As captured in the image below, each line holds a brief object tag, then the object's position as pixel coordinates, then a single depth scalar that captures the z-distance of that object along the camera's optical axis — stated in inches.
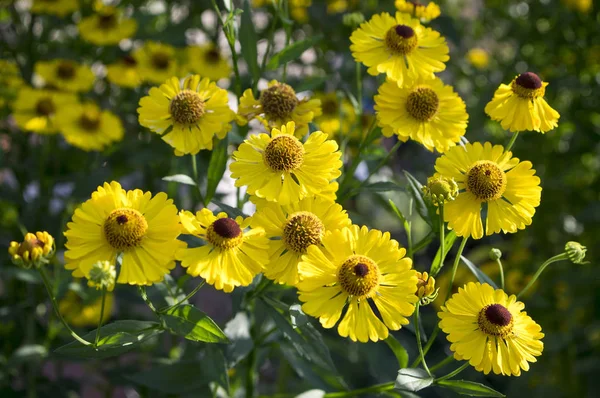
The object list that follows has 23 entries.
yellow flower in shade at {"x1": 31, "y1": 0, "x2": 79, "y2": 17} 43.0
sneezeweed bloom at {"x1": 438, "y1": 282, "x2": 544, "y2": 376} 29.6
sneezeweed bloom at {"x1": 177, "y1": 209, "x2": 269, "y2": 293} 29.3
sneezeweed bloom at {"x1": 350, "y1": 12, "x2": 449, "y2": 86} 32.7
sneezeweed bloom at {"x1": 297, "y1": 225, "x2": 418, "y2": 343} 29.3
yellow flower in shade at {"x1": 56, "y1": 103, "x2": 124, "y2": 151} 40.5
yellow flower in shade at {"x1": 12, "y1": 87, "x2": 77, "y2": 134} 41.3
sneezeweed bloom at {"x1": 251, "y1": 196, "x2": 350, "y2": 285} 29.8
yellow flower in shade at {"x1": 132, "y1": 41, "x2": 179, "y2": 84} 42.0
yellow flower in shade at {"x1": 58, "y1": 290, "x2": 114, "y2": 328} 41.4
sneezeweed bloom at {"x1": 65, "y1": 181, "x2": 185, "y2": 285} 29.3
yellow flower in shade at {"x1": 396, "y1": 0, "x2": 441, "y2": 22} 34.6
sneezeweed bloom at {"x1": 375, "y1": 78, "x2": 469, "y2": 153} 32.0
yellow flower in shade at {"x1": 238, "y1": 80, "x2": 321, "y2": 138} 32.2
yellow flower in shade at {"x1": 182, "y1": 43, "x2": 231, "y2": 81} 42.7
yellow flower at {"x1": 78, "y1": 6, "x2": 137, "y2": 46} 43.4
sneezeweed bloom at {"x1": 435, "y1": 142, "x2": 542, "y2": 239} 30.7
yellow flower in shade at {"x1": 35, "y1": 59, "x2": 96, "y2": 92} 42.9
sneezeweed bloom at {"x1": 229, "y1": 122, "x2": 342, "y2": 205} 30.1
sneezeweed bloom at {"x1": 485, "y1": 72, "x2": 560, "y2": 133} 31.8
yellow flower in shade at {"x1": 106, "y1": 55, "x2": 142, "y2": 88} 42.6
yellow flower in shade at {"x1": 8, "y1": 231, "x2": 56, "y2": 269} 29.0
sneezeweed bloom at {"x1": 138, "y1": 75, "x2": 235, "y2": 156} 31.8
